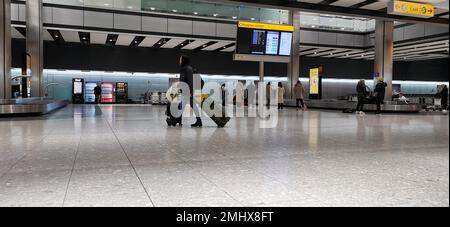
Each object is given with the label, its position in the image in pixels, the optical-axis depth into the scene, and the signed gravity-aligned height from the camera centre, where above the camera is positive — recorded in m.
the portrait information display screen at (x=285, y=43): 18.11 +2.55
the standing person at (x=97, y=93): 30.30 +0.16
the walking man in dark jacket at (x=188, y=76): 8.70 +0.45
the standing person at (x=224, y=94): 24.57 +0.09
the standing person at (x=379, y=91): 17.56 +0.27
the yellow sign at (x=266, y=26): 17.31 +3.29
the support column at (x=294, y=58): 23.88 +2.52
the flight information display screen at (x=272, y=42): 17.84 +2.54
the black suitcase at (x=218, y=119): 9.08 -0.56
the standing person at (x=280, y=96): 22.58 +0.01
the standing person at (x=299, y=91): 20.95 +0.26
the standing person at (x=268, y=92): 25.46 +0.28
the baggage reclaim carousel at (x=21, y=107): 11.51 -0.41
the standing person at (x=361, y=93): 16.85 +0.16
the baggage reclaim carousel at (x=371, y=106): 19.20 -0.52
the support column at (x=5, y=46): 11.86 +1.52
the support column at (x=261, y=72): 19.42 +1.21
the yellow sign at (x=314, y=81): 24.48 +1.01
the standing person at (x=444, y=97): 20.45 +0.01
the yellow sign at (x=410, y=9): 14.02 +3.30
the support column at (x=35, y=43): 18.98 +2.73
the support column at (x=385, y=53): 21.34 +2.48
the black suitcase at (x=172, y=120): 9.16 -0.59
